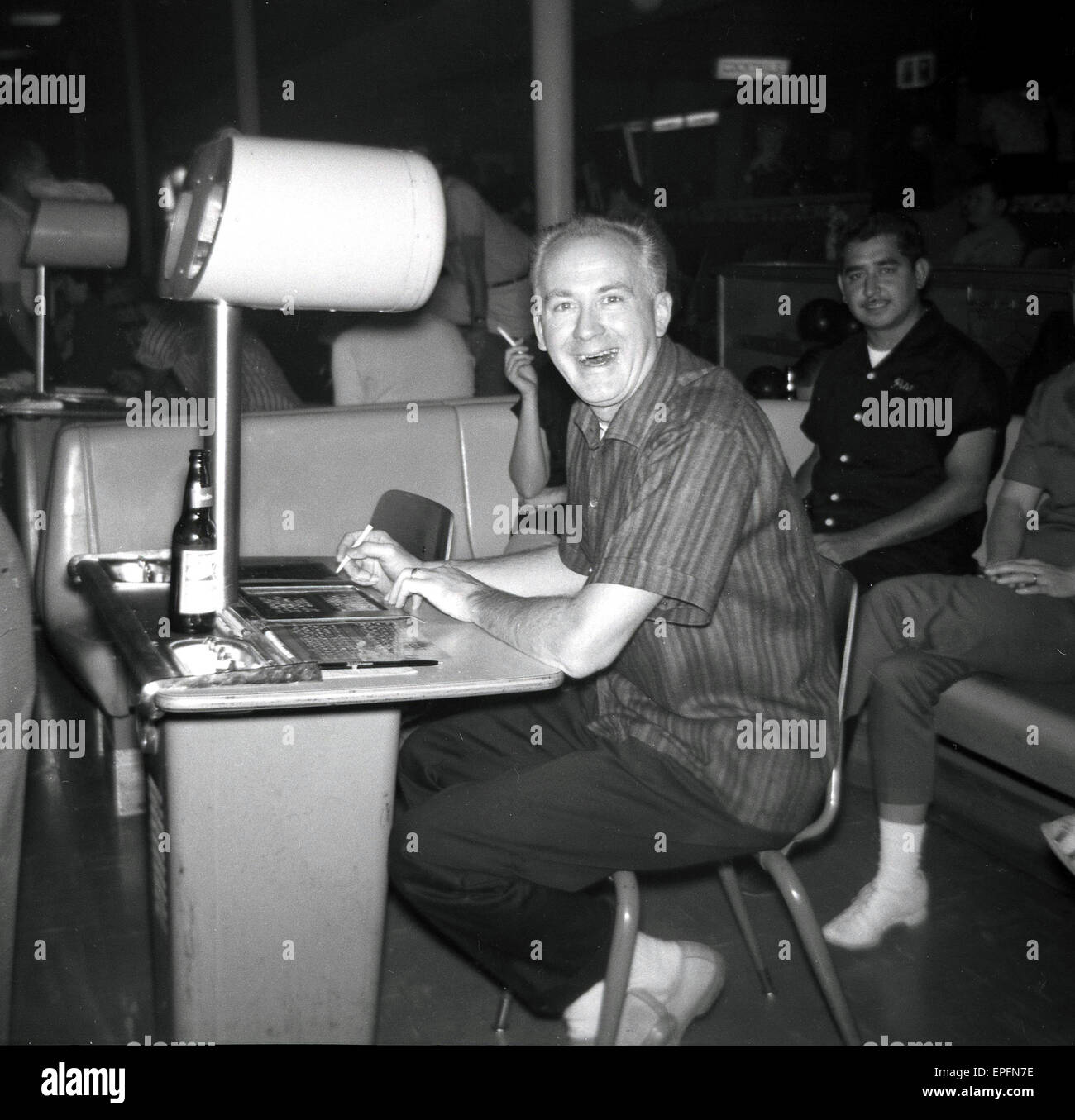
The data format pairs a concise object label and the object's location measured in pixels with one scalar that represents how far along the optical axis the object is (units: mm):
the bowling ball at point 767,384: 5288
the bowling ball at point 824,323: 5434
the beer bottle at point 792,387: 4480
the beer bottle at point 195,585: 1896
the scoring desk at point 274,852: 1762
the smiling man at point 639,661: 1739
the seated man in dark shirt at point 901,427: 2973
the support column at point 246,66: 7715
